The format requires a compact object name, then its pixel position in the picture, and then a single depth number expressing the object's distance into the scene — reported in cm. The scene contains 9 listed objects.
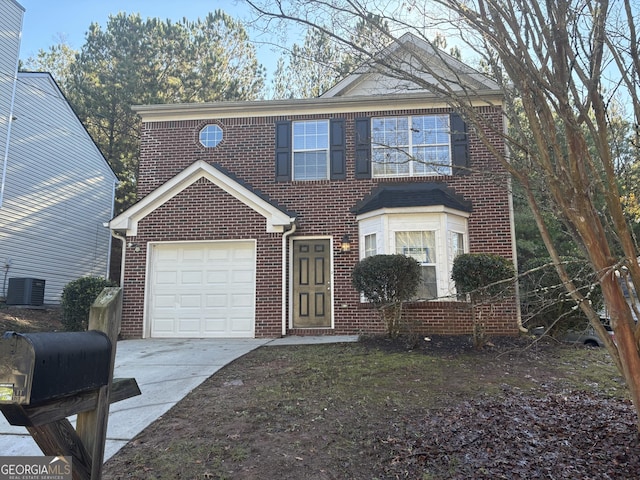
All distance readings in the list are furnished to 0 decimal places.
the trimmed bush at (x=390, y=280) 782
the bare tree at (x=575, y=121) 310
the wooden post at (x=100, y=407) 193
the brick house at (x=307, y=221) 959
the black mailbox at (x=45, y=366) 155
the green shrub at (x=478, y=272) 761
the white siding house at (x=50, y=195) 1262
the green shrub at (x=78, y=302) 907
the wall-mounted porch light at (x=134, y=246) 1008
